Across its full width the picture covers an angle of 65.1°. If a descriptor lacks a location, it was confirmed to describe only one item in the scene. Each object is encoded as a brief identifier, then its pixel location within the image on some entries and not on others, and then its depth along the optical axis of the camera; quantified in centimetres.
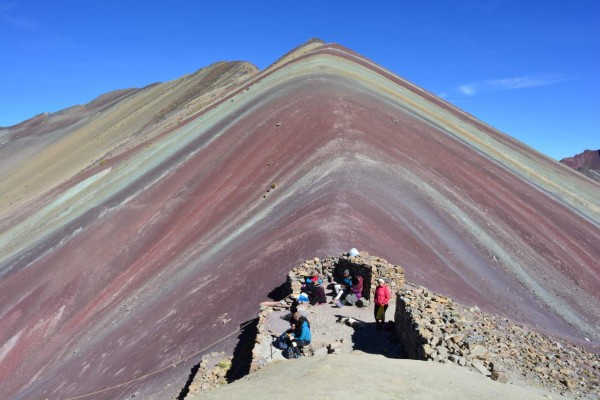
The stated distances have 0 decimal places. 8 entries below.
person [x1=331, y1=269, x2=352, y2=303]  1251
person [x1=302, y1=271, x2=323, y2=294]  1251
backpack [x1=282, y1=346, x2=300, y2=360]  931
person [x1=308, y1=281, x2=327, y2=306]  1215
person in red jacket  1095
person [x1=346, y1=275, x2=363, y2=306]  1234
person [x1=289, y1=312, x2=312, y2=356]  945
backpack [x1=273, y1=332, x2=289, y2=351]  964
